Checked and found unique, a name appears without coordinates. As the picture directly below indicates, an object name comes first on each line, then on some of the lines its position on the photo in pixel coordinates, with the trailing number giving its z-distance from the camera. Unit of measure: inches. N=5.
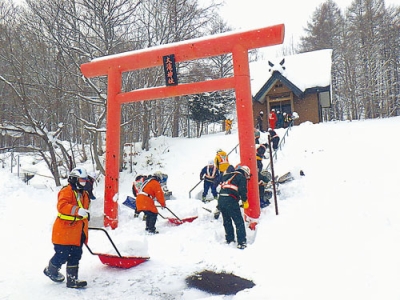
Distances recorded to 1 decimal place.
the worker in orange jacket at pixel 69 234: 165.6
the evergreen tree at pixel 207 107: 927.7
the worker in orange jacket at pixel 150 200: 273.0
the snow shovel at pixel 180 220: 290.4
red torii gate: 261.3
